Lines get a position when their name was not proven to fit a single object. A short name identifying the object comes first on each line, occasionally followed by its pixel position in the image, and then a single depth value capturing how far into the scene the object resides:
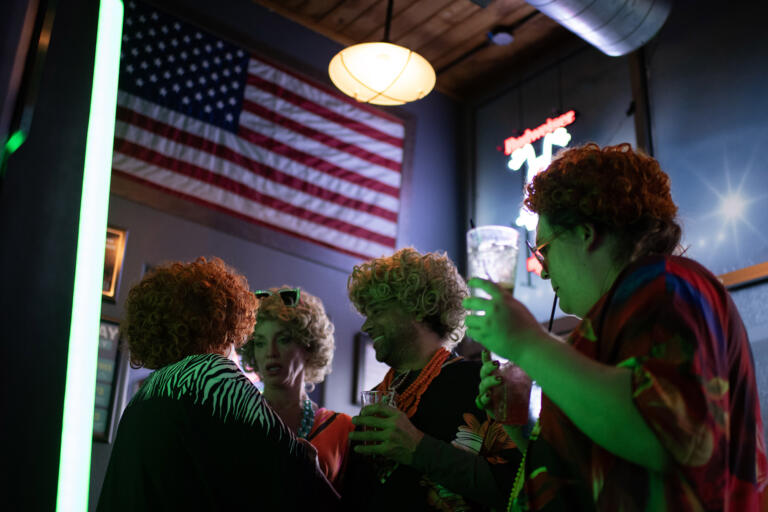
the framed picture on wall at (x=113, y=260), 4.09
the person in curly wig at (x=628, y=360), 0.94
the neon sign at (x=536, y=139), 5.56
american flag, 4.53
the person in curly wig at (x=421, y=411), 1.63
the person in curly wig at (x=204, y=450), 1.52
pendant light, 4.11
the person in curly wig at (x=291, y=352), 2.86
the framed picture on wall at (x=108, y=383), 3.77
